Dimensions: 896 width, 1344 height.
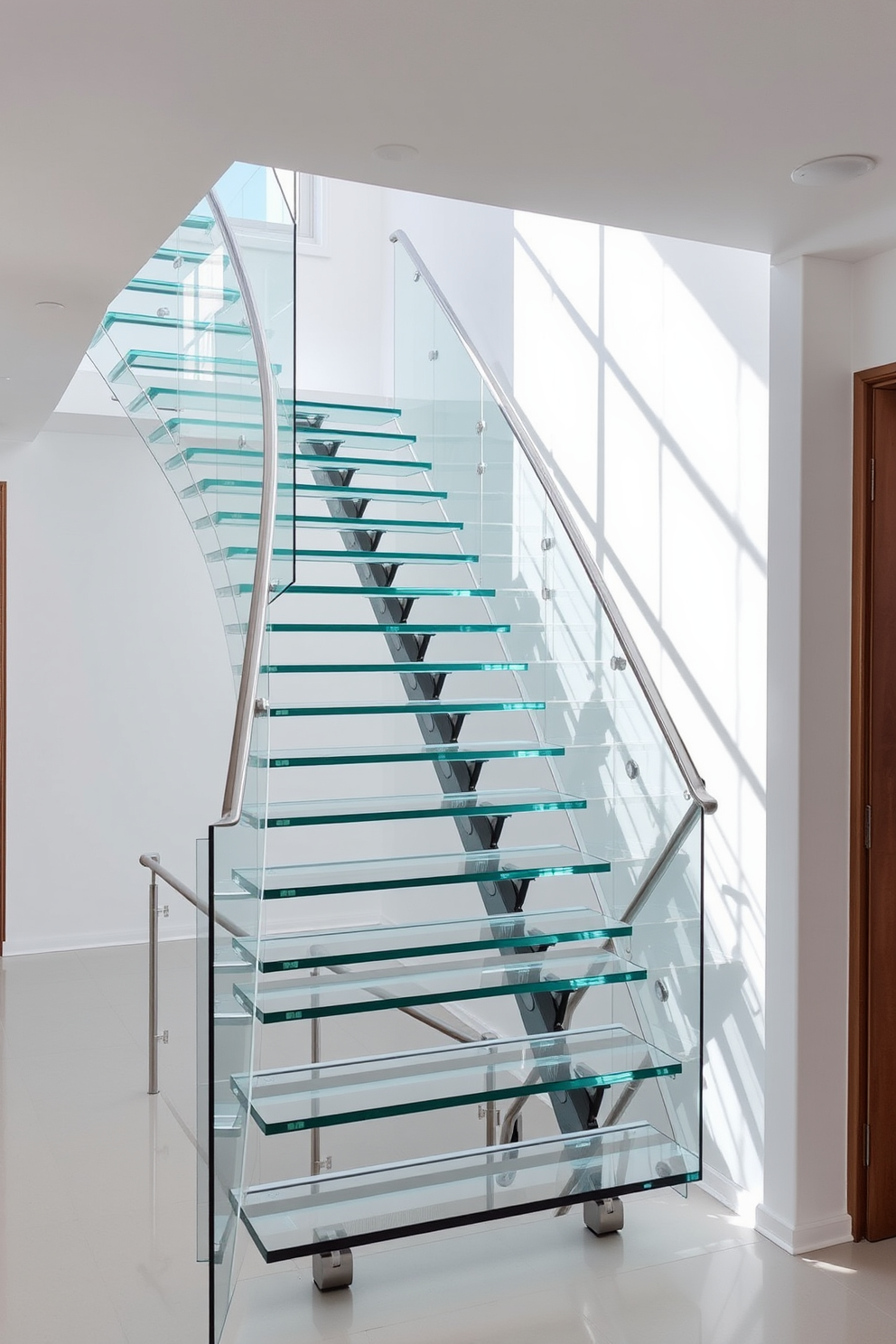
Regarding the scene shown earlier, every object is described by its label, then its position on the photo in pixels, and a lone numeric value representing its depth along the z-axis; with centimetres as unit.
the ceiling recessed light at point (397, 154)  305
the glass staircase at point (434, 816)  339
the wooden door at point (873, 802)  392
